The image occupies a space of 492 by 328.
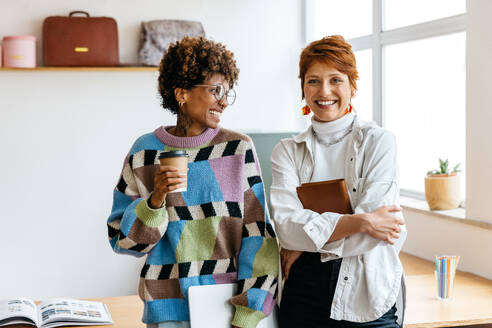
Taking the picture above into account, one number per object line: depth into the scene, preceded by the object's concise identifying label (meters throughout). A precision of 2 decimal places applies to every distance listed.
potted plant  2.88
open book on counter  1.94
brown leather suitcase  3.90
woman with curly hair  1.44
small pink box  3.83
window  3.12
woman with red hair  1.50
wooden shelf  3.88
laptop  1.42
